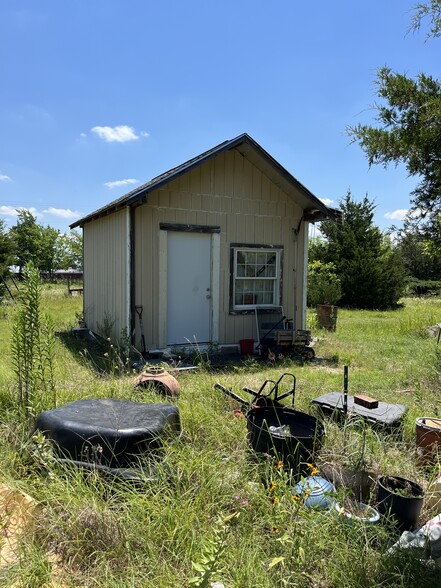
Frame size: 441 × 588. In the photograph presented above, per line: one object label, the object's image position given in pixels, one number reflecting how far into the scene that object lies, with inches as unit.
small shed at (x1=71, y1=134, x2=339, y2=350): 284.5
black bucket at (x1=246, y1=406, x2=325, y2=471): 115.6
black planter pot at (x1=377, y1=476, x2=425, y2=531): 96.6
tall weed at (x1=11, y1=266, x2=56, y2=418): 137.3
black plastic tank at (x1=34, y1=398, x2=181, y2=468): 111.6
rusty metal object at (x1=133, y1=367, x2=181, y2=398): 176.2
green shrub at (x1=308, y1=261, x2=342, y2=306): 588.1
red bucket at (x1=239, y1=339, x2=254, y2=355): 308.3
